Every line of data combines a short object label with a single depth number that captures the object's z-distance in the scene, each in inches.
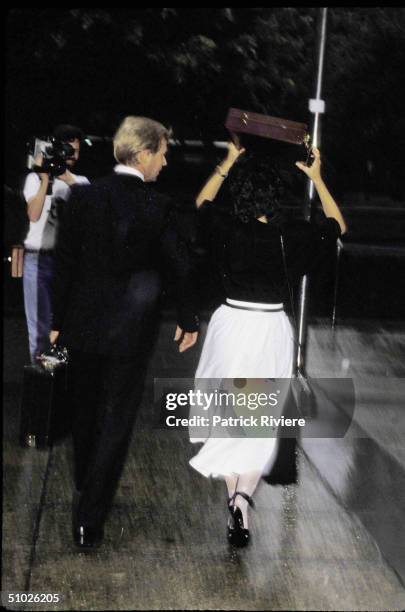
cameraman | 489.7
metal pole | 496.4
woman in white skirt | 356.2
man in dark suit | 336.5
